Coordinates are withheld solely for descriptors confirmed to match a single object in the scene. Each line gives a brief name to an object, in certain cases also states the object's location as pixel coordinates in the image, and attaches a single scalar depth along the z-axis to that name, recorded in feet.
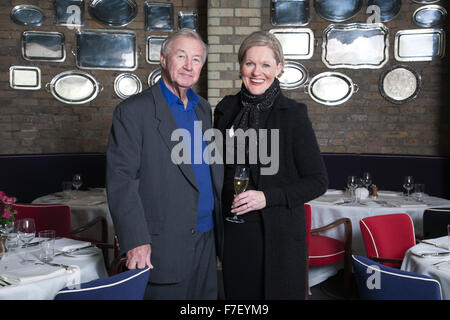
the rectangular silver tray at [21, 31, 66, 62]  14.78
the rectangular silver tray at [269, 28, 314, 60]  15.21
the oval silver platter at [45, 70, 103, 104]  15.11
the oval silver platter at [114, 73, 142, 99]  15.35
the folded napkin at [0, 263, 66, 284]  5.11
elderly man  4.81
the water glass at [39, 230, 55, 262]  5.86
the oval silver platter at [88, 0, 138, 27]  15.06
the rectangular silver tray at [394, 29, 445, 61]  14.76
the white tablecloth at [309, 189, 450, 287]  10.37
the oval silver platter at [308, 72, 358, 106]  15.31
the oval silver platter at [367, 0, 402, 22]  14.87
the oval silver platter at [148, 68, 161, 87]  15.43
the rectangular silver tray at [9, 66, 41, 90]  14.82
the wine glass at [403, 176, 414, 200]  11.89
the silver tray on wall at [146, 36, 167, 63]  15.31
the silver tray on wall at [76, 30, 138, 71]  15.10
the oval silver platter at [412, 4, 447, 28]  14.71
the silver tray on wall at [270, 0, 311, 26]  15.16
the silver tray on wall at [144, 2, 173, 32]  15.25
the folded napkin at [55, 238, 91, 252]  6.50
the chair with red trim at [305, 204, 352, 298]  9.92
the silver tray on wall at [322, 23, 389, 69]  15.08
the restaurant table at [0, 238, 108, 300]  4.99
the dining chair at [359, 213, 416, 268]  8.27
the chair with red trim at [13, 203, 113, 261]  9.15
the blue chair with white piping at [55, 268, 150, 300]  4.23
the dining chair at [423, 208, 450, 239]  8.39
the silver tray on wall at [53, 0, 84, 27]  14.87
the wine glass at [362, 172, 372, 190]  12.42
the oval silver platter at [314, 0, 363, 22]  15.06
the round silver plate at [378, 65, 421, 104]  15.03
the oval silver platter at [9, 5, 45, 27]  14.66
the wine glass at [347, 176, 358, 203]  11.49
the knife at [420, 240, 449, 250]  6.93
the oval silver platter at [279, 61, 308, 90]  15.34
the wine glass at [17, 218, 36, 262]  6.47
